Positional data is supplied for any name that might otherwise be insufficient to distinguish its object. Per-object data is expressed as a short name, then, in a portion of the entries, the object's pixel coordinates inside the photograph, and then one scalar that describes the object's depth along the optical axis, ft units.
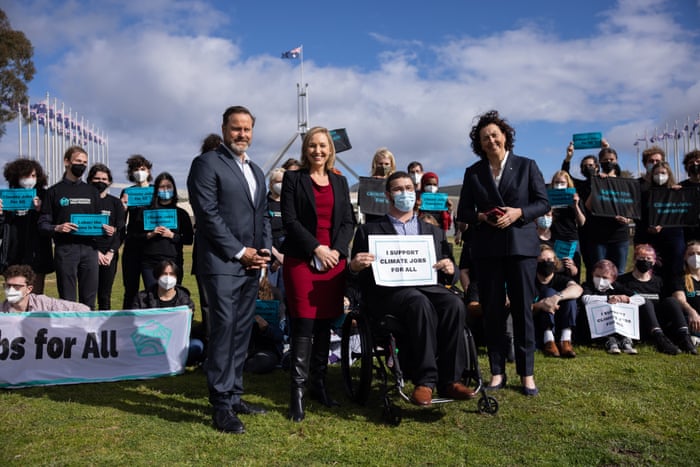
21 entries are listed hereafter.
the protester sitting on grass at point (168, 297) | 17.79
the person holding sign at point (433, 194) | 22.61
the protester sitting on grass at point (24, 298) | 15.85
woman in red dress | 12.82
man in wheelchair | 11.59
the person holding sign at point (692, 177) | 21.48
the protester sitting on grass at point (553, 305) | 18.62
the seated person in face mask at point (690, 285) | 19.24
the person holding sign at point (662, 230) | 21.17
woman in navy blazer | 14.01
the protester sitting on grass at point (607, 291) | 19.20
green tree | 91.35
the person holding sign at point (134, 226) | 19.53
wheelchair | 11.85
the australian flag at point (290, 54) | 141.38
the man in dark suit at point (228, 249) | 11.92
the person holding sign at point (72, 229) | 18.02
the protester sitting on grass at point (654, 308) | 18.65
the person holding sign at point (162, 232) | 19.15
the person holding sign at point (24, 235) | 18.34
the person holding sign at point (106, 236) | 19.01
